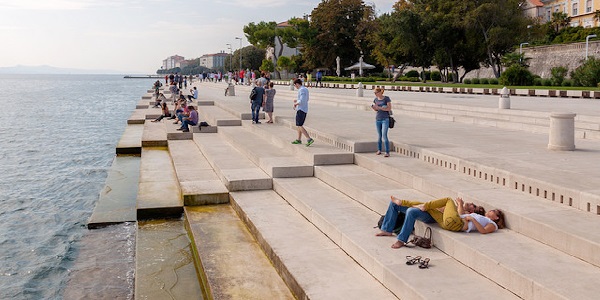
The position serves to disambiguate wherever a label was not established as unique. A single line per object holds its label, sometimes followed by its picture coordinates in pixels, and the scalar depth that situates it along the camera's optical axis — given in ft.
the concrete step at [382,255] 16.37
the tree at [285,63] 296.92
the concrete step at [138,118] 90.42
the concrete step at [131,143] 60.39
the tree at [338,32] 241.76
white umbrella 190.31
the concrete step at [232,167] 32.55
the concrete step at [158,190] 31.58
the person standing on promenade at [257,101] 56.80
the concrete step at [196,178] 31.73
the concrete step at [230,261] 19.34
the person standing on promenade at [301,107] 39.55
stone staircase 16.67
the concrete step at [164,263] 21.45
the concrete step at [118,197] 34.04
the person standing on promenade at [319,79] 168.24
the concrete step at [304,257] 18.03
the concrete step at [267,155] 33.40
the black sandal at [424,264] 18.03
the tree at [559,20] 222.89
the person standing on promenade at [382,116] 32.27
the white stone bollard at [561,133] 32.19
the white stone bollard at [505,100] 54.80
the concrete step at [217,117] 63.26
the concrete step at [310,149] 34.45
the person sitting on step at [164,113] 82.32
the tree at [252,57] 427.33
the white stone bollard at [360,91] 90.02
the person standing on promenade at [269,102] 55.93
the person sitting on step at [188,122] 61.16
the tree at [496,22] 144.85
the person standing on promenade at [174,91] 108.68
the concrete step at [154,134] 59.82
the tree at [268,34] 299.38
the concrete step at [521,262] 14.89
